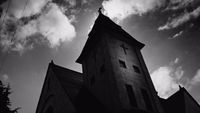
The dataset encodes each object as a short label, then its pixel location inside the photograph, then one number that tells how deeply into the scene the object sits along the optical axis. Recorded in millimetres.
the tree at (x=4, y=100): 18234
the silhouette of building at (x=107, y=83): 16422
